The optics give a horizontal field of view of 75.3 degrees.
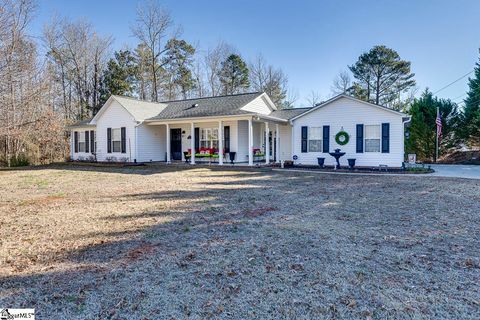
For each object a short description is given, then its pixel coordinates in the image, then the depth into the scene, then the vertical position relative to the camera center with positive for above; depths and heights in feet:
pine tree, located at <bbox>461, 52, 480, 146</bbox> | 67.26 +7.26
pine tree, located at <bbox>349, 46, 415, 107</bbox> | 99.96 +24.40
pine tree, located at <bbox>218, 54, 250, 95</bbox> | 108.68 +26.86
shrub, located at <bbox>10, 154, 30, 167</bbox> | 70.13 -1.78
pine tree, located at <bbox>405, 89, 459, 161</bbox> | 68.33 +5.01
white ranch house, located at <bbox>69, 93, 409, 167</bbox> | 50.49 +3.71
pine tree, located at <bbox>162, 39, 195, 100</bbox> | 106.42 +29.82
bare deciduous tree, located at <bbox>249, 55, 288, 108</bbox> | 116.10 +27.30
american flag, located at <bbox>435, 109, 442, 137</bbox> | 60.23 +4.95
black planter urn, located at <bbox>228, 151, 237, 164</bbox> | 57.77 -0.96
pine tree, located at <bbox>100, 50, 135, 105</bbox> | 99.09 +24.93
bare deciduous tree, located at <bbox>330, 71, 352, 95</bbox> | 119.34 +26.16
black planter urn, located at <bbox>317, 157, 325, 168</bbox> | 52.57 -2.06
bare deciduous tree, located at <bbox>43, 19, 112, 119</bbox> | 94.12 +28.07
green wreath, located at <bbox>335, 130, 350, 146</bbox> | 51.98 +1.99
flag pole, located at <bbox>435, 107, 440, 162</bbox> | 65.38 -0.08
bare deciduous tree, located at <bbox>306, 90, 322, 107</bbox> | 132.93 +22.38
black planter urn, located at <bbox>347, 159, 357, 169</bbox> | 50.04 -2.18
